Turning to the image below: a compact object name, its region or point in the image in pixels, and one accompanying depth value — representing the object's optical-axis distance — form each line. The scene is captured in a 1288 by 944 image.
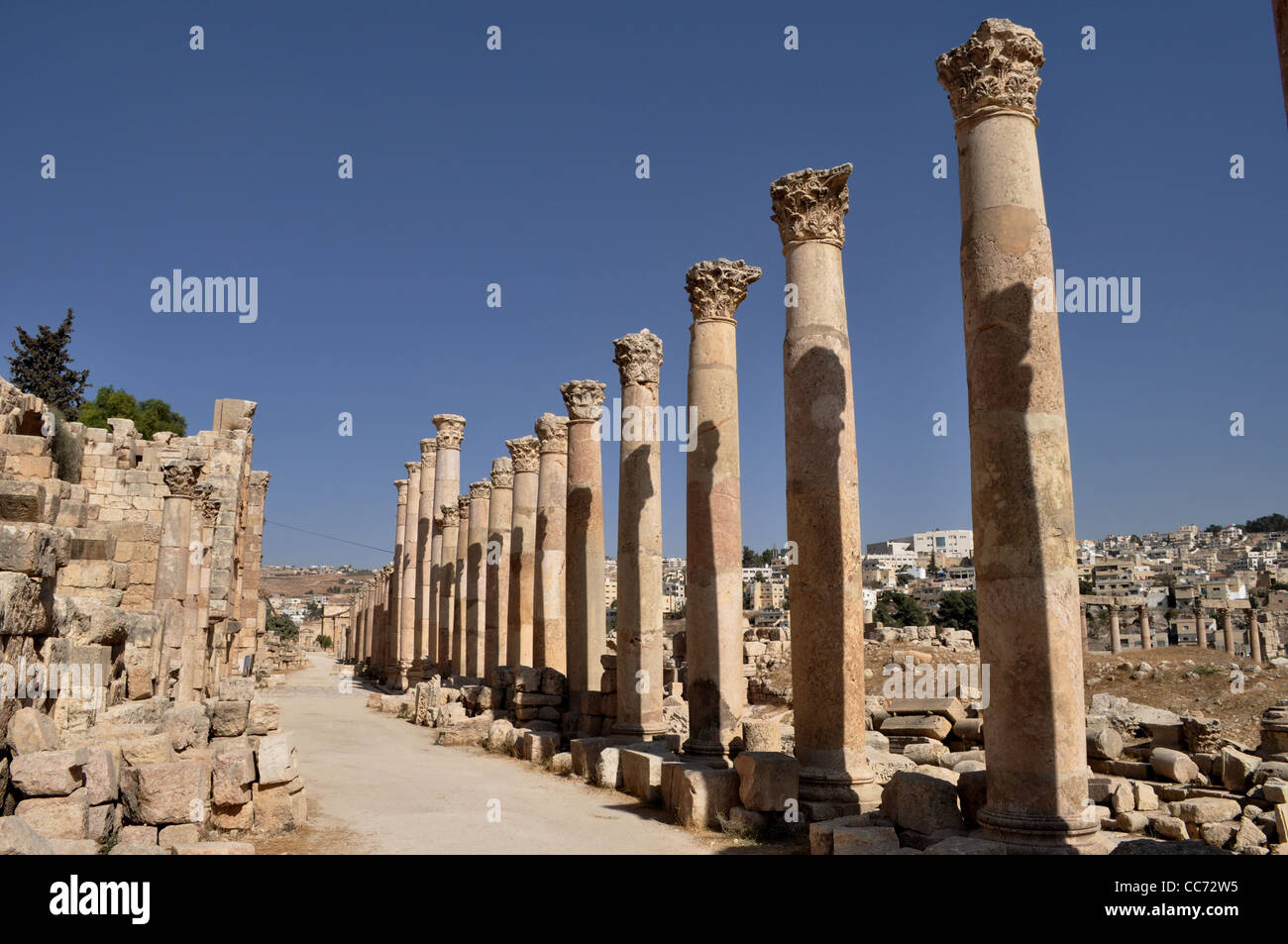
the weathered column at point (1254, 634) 47.17
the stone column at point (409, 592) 38.38
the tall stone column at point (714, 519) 13.76
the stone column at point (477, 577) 29.09
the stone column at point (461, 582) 31.14
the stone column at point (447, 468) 35.34
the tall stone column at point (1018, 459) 7.71
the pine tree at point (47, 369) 41.22
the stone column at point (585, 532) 19.92
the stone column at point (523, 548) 24.31
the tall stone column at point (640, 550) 16.53
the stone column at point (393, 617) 41.97
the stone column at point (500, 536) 27.34
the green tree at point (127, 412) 41.69
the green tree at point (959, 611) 72.19
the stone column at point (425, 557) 36.38
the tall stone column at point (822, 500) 10.95
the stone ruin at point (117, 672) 7.68
